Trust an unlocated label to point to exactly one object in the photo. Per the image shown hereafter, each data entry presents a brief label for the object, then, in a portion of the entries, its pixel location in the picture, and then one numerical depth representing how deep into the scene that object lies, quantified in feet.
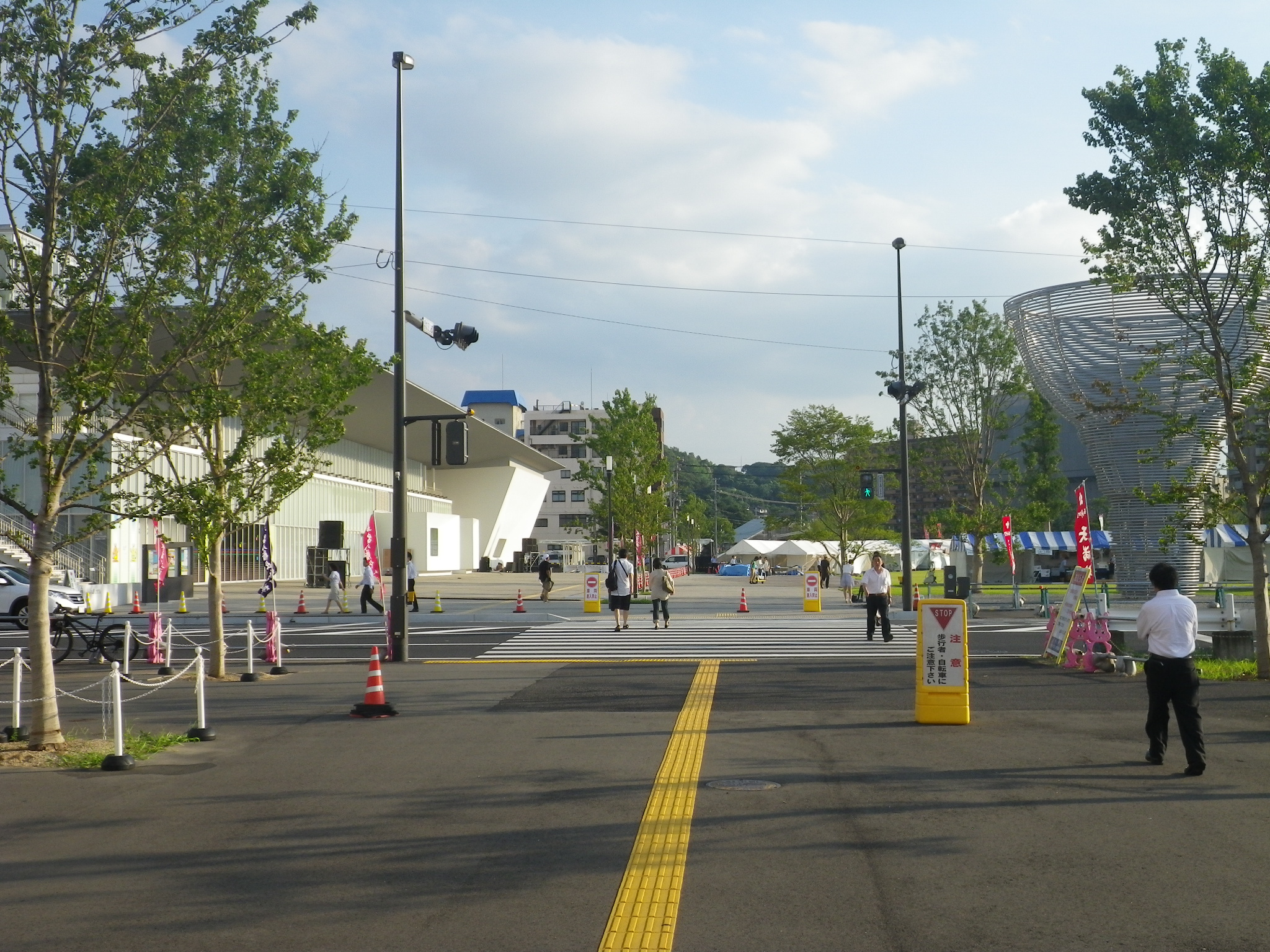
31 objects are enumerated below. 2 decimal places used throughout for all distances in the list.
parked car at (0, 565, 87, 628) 94.07
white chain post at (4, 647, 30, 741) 36.42
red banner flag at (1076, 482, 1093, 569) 81.91
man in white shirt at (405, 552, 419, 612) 106.54
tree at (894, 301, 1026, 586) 146.20
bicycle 65.87
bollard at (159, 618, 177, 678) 60.64
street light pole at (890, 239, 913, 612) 106.01
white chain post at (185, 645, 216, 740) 38.86
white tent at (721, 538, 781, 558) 283.38
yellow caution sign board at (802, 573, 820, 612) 112.57
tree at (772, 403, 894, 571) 167.73
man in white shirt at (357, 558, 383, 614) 114.01
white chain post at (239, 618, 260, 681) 57.88
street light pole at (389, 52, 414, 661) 66.23
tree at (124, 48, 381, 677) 44.96
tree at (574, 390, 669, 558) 165.68
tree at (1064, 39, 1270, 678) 54.19
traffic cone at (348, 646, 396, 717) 43.60
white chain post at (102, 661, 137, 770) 33.47
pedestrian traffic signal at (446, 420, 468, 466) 67.10
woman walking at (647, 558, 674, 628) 88.84
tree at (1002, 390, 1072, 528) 181.57
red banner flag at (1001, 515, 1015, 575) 126.31
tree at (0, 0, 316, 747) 36.06
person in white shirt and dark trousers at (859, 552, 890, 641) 75.41
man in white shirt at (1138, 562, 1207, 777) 30.83
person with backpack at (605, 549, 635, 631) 84.64
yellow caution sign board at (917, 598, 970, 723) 40.09
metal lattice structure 117.50
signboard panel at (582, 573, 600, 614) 111.75
